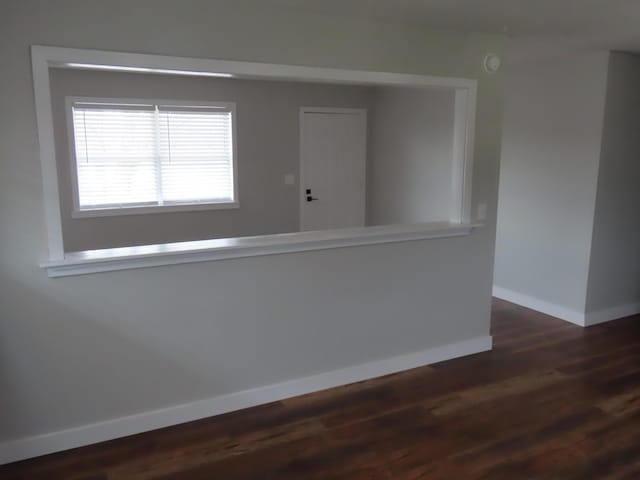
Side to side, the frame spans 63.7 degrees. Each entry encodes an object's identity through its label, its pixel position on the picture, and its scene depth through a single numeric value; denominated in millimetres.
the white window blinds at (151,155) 4758
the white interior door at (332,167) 5707
